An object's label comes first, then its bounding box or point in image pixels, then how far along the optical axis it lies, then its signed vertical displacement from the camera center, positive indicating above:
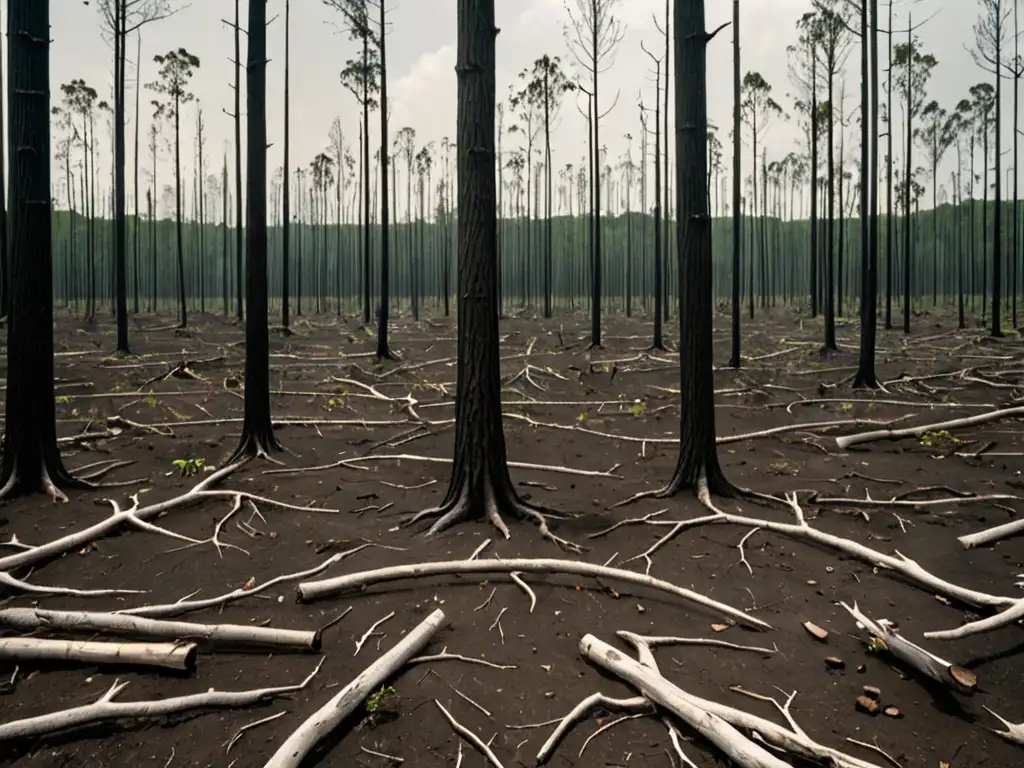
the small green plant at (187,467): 5.32 -0.87
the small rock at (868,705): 2.44 -1.32
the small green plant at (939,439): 6.02 -0.78
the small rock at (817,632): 2.93 -1.26
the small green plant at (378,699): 2.41 -1.30
